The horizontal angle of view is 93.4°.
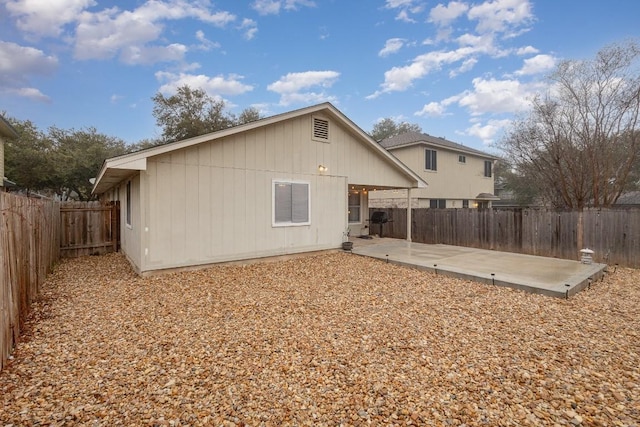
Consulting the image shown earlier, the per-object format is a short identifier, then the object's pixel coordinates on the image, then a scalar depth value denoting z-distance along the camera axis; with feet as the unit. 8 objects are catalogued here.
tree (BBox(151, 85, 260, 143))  87.86
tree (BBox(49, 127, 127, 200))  69.77
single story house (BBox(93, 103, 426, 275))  22.12
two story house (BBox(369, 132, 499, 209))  54.75
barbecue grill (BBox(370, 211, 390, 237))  44.88
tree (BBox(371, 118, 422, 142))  140.87
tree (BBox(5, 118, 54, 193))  65.98
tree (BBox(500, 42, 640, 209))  33.81
